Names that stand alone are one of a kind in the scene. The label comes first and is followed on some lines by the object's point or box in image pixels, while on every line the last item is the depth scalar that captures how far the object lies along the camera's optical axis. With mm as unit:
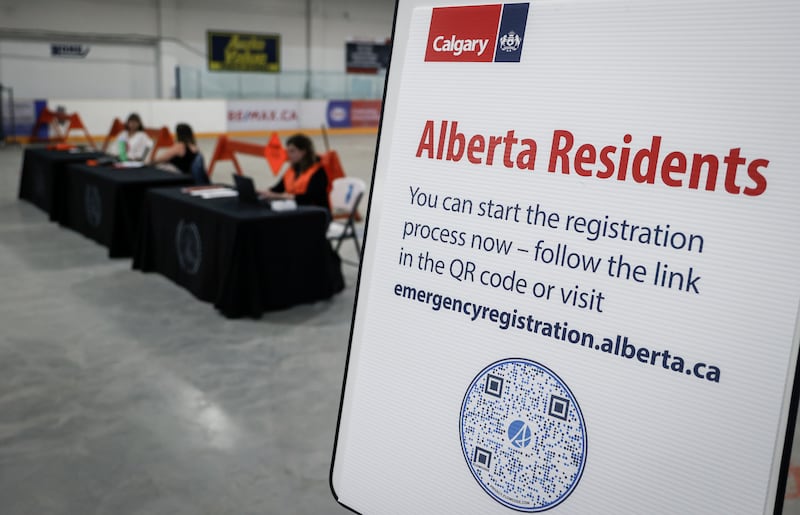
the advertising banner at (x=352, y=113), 18828
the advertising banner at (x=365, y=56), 21344
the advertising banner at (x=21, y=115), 14031
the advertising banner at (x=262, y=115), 17156
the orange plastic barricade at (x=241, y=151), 7375
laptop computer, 4840
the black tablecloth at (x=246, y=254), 4488
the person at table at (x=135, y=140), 8148
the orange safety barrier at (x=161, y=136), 8977
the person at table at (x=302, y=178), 5125
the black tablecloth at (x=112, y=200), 6008
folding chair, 5613
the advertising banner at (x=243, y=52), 18547
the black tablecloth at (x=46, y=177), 7228
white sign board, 1016
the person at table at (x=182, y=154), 6902
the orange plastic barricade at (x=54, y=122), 13695
